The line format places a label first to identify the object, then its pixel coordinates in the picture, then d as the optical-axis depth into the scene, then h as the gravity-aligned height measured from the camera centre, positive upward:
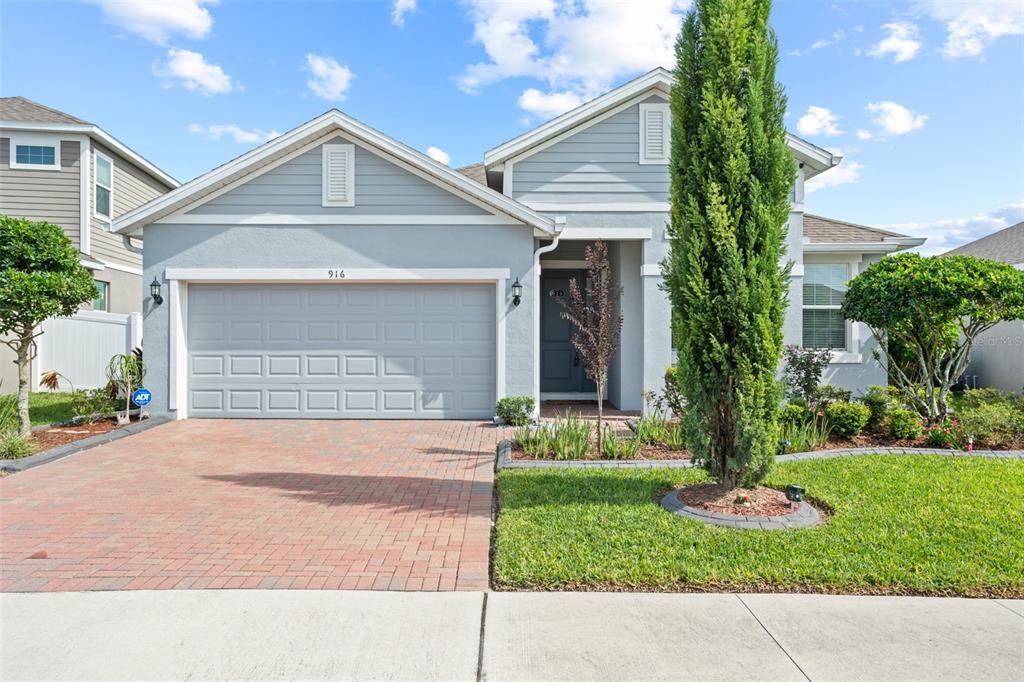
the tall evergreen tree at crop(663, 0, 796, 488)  5.51 +1.16
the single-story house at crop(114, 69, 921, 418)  10.93 +1.52
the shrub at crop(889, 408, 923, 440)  8.87 -1.10
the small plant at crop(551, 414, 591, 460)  7.93 -1.21
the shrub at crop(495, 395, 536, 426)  10.41 -1.06
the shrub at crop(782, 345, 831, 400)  9.99 -0.36
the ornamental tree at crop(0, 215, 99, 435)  8.41 +0.88
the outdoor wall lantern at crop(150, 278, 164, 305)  10.89 +0.89
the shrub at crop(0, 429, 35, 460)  7.80 -1.30
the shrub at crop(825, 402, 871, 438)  8.89 -1.01
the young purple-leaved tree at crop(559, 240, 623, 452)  8.13 +0.32
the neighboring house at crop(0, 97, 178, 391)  15.23 +4.02
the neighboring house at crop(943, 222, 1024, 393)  15.41 -0.21
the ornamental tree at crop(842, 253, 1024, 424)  8.38 +0.60
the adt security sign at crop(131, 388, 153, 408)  10.38 -0.87
